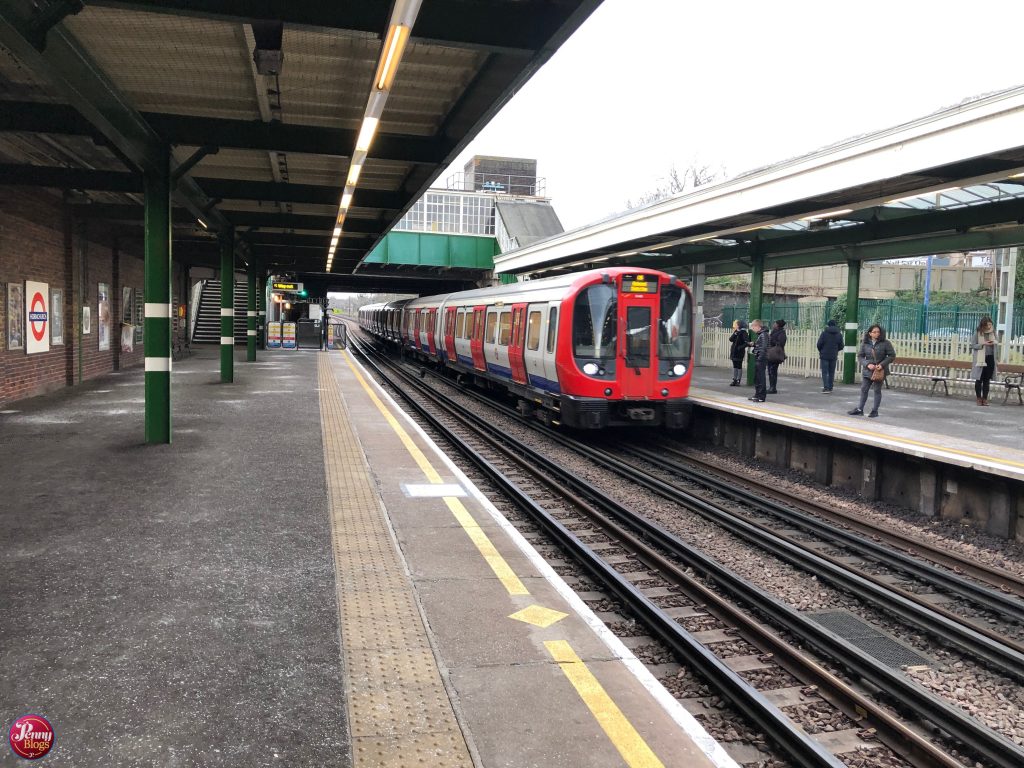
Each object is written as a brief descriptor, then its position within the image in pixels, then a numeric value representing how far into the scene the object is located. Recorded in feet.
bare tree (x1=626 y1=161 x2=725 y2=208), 156.04
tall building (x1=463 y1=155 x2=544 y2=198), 253.44
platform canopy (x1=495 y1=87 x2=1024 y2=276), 27.96
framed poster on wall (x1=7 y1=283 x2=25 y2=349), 38.34
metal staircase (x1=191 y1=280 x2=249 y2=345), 121.04
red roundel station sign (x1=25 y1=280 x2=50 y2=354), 40.75
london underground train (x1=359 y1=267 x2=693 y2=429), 36.50
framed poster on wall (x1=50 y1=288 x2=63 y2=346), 44.96
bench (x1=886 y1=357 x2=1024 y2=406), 48.70
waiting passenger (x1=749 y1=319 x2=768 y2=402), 42.42
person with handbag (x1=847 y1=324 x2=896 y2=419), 36.78
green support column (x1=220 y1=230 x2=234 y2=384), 54.85
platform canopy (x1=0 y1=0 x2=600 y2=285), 18.34
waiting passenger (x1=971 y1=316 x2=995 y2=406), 43.58
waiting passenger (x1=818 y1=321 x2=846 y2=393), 47.29
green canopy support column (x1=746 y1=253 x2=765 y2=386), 56.49
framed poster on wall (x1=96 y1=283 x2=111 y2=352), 55.47
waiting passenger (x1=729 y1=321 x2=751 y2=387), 53.31
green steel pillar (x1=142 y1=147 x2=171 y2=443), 29.68
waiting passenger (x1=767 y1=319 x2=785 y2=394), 46.06
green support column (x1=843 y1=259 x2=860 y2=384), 55.93
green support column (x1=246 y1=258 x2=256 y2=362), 76.18
